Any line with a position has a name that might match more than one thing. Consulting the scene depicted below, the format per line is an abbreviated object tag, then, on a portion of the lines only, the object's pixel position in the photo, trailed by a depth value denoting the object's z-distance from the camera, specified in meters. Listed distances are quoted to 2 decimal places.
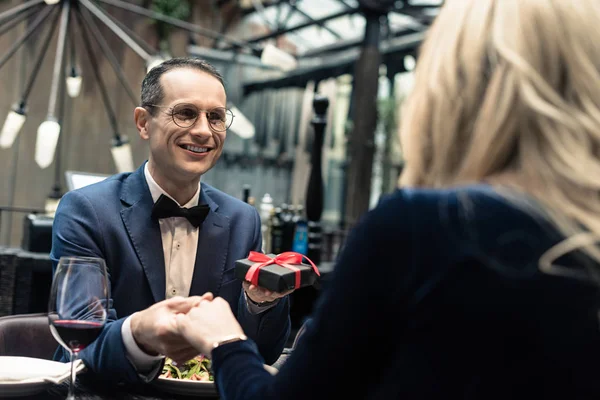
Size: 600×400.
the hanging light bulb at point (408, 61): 7.03
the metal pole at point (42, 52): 4.35
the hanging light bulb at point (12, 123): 4.00
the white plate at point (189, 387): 1.21
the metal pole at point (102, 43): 4.76
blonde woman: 0.71
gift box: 1.20
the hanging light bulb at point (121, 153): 4.32
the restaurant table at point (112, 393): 1.20
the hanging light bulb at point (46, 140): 3.66
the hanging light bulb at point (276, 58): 4.65
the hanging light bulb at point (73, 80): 4.67
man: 1.62
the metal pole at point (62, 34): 4.32
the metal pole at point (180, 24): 4.84
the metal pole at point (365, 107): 6.23
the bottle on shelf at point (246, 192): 3.76
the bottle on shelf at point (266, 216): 3.76
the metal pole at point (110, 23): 4.56
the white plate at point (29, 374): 1.09
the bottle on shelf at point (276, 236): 3.98
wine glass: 1.03
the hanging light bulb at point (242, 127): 4.05
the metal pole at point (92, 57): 4.71
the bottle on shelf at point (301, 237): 3.82
